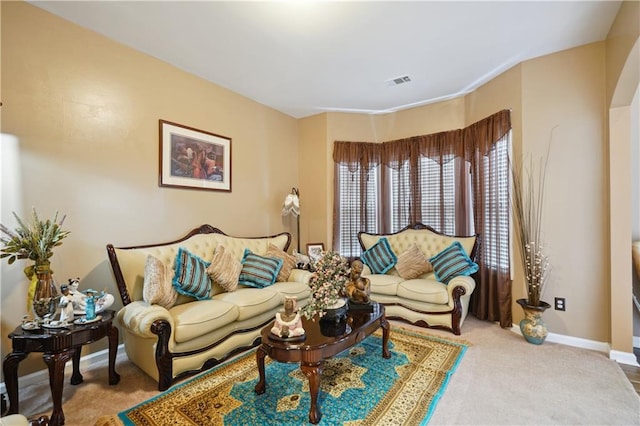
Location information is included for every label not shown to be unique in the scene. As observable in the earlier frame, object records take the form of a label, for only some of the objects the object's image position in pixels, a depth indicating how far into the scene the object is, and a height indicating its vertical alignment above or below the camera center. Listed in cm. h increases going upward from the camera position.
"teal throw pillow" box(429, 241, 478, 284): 344 -63
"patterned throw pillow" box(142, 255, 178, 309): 243 -61
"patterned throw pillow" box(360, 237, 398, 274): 401 -64
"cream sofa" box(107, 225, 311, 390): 220 -89
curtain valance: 354 +98
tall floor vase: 287 -115
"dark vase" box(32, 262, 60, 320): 197 -56
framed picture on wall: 324 +68
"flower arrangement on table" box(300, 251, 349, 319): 224 -58
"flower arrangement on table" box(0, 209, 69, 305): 203 -21
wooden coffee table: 185 -92
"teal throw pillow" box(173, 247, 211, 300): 270 -60
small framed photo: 446 -57
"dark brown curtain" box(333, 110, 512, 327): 347 +42
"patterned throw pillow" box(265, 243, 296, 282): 359 -62
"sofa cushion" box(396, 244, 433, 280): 380 -70
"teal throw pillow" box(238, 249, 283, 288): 330 -66
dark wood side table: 184 -88
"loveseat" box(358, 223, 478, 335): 323 -79
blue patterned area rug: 186 -132
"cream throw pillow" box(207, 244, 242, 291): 302 -60
